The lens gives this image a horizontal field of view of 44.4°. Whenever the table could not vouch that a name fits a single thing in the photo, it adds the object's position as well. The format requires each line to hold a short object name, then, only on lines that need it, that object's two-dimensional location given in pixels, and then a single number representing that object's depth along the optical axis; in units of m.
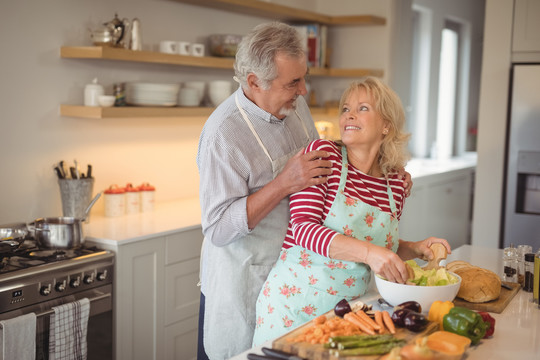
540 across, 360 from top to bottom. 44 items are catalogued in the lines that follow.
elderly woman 2.00
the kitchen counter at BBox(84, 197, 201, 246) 3.05
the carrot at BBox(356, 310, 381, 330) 1.64
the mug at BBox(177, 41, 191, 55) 3.74
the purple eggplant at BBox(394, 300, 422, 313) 1.73
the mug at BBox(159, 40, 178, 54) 3.69
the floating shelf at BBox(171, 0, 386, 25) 4.04
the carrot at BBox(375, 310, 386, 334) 1.63
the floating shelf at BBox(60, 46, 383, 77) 3.21
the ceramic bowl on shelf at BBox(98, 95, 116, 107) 3.31
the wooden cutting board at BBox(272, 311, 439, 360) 1.50
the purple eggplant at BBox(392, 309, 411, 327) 1.67
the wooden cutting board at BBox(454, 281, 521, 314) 1.99
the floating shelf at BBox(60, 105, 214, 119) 3.24
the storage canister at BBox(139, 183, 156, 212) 3.73
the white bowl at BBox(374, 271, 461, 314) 1.82
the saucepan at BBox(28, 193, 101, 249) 2.88
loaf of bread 2.01
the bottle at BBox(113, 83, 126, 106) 3.46
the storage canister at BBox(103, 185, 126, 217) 3.55
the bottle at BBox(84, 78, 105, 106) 3.34
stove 2.54
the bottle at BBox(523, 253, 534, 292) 2.20
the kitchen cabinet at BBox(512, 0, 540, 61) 3.87
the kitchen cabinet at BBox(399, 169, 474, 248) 5.34
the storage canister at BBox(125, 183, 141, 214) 3.66
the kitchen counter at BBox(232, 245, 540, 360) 1.65
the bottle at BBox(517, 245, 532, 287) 2.28
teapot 3.32
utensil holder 3.28
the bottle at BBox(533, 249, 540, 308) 2.05
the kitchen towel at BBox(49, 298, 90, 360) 2.65
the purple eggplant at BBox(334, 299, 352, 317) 1.74
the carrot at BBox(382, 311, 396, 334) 1.64
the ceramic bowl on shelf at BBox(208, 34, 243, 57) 4.05
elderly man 2.11
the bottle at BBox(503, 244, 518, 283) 2.31
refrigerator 3.84
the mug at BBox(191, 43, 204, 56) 3.84
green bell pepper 1.66
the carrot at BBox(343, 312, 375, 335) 1.62
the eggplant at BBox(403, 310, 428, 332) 1.64
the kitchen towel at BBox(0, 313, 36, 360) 2.43
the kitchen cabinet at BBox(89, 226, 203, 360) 3.04
